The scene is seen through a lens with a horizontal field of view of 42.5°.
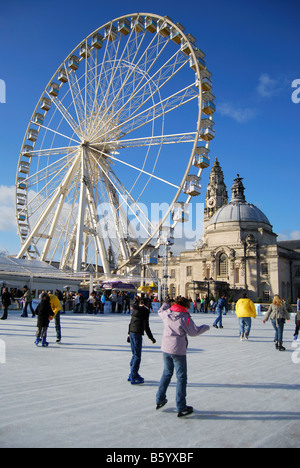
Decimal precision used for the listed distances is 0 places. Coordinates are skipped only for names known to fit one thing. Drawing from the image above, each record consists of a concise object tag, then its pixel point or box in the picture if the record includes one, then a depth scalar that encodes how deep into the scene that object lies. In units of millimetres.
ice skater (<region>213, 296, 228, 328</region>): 19570
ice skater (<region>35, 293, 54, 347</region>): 11438
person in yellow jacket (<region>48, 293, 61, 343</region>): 12352
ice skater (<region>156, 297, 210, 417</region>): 5531
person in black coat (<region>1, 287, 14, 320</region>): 19406
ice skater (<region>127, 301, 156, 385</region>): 7293
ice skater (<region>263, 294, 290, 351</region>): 12383
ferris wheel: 27062
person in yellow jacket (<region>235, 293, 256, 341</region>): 14289
